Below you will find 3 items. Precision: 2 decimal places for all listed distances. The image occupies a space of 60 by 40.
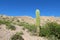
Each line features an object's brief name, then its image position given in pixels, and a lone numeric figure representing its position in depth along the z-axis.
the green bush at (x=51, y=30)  8.22
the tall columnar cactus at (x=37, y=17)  7.77
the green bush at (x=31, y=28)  9.22
